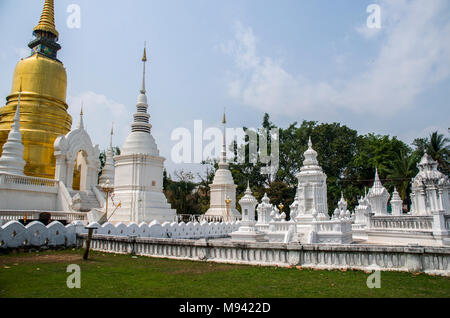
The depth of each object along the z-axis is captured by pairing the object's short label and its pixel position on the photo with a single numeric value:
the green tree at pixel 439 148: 37.16
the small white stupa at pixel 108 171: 33.47
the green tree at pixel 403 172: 41.16
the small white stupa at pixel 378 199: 25.52
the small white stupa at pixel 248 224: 17.20
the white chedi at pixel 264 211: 27.44
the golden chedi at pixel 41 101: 27.03
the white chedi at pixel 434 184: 16.73
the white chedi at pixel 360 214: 25.83
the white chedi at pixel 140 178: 24.80
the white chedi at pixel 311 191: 19.92
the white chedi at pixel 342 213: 20.12
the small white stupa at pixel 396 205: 28.67
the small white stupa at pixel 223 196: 37.00
